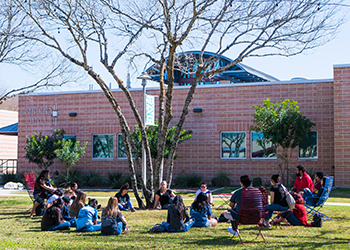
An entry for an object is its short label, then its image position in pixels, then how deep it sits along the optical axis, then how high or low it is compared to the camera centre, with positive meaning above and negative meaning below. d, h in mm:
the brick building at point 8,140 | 38469 -255
